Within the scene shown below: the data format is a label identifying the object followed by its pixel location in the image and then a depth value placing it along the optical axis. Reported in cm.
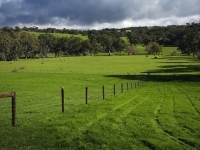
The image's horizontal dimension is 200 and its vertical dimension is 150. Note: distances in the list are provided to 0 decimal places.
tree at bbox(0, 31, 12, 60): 18362
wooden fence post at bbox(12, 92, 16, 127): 1498
